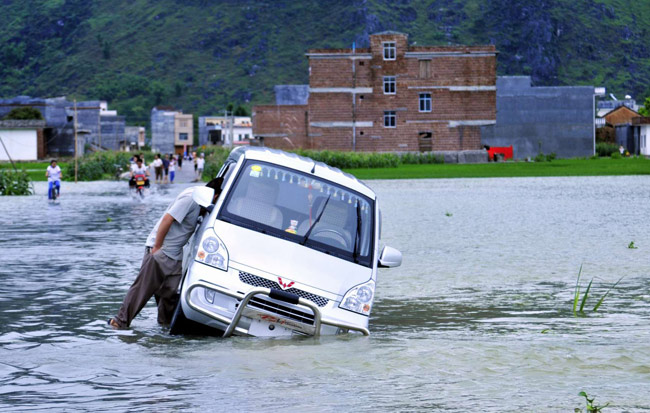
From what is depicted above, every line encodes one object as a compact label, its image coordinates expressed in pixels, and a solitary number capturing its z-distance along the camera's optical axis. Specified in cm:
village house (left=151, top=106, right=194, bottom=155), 19375
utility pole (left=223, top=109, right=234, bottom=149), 18600
